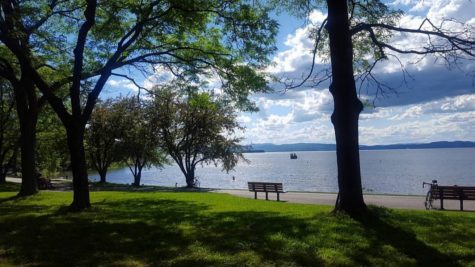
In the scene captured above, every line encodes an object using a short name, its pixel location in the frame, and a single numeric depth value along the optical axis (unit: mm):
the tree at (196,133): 42344
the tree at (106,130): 45781
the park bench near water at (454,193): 17672
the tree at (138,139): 43562
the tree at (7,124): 35406
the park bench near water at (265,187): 23453
